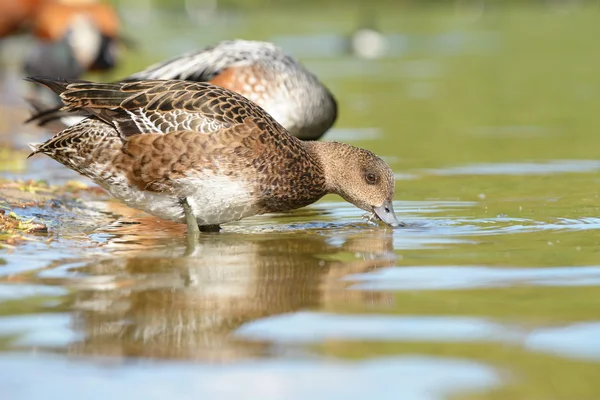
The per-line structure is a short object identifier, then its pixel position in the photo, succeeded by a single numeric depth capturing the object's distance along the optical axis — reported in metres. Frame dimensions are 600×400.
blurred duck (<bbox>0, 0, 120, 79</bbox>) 28.25
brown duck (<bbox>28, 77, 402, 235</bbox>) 11.52
